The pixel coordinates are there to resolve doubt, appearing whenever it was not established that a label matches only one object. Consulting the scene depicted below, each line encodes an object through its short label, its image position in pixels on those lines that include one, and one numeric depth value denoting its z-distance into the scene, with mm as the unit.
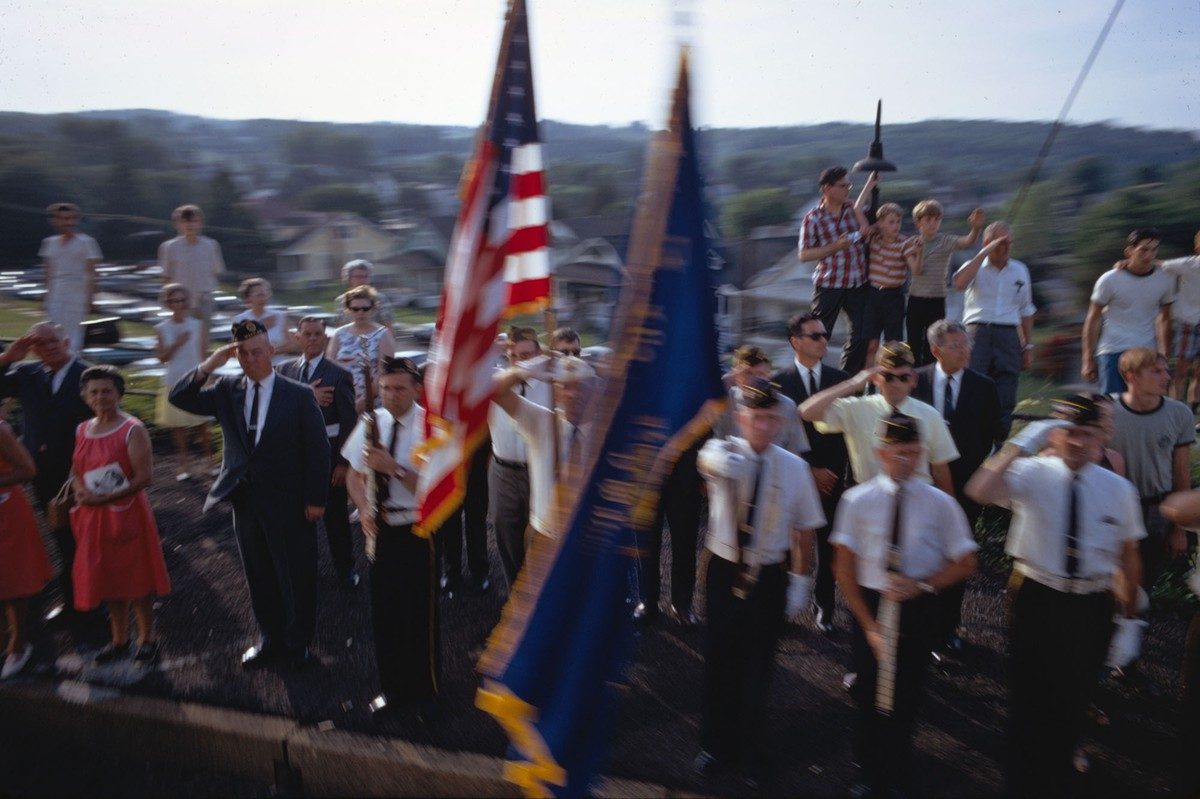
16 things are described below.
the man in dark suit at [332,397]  6590
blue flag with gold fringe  2840
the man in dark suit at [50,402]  6254
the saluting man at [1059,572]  4043
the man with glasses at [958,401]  5516
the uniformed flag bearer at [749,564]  4375
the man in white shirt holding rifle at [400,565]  5086
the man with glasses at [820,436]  5648
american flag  3213
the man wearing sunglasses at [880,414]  5000
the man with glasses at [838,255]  7520
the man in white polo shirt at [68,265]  8984
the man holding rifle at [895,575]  4105
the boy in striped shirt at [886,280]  7621
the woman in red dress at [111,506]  5652
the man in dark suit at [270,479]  5594
